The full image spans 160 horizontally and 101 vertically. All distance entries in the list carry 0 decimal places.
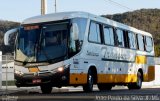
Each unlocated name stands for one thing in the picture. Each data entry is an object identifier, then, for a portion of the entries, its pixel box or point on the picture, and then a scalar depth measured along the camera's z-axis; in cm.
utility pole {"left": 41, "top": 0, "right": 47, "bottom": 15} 3130
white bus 2078
